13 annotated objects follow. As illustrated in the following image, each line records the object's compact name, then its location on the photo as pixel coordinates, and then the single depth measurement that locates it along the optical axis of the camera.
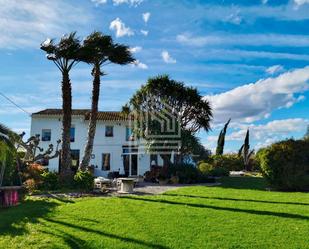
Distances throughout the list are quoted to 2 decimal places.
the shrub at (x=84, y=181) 12.51
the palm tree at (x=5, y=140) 7.57
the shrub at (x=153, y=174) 17.17
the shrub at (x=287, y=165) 11.80
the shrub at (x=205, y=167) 21.21
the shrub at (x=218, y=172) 20.70
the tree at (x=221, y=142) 29.46
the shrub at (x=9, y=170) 10.16
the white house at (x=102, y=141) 23.87
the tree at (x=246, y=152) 27.19
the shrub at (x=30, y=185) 11.88
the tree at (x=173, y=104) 18.87
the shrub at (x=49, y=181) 12.74
